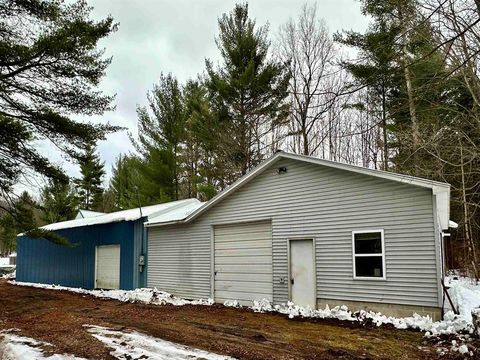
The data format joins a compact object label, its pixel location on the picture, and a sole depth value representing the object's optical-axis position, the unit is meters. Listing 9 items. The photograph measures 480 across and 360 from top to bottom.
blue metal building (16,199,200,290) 15.44
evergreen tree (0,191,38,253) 13.15
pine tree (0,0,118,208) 11.66
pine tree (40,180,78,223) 32.55
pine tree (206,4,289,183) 20.42
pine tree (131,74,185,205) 25.27
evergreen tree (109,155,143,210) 26.52
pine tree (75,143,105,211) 39.41
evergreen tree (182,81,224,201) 21.58
